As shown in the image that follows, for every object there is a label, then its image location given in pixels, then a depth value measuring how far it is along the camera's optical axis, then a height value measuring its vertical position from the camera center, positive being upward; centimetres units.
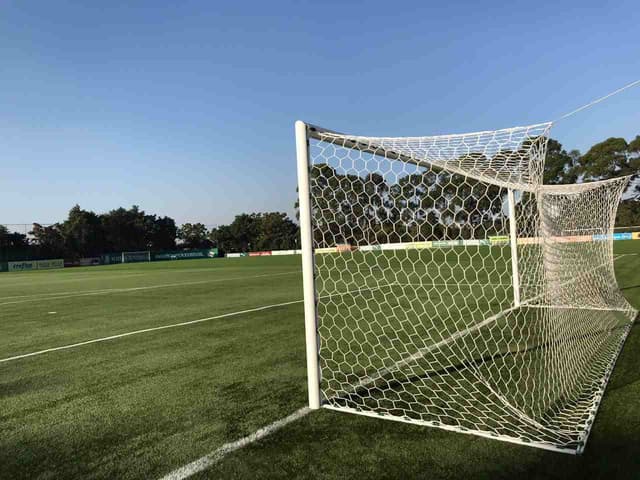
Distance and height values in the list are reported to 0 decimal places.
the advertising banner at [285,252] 5044 -51
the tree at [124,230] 7425 +400
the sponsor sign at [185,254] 5854 -38
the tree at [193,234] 8081 +321
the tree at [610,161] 5488 +944
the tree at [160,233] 7912 +350
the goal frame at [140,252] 5587 -31
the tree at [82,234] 6469 +325
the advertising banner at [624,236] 4060 +0
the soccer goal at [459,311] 299 -84
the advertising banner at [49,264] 4808 -85
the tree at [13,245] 5175 +159
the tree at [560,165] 5359 +918
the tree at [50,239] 5931 +240
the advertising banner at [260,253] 5668 -60
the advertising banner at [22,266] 4597 -91
